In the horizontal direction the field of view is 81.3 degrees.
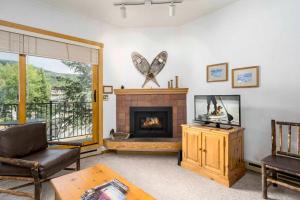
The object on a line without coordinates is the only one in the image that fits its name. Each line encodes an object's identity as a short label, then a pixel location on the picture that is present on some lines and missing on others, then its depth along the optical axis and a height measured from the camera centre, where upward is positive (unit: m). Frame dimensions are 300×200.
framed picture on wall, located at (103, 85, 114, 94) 3.84 +0.23
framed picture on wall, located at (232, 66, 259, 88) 2.80 +0.37
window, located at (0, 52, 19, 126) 2.77 +0.20
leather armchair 1.95 -0.75
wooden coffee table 1.46 -0.80
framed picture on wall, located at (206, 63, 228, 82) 3.22 +0.51
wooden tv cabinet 2.46 -0.83
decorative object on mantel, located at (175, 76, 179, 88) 3.92 +0.40
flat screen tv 2.75 -0.18
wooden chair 1.93 -0.74
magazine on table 1.40 -0.78
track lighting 2.91 +1.65
